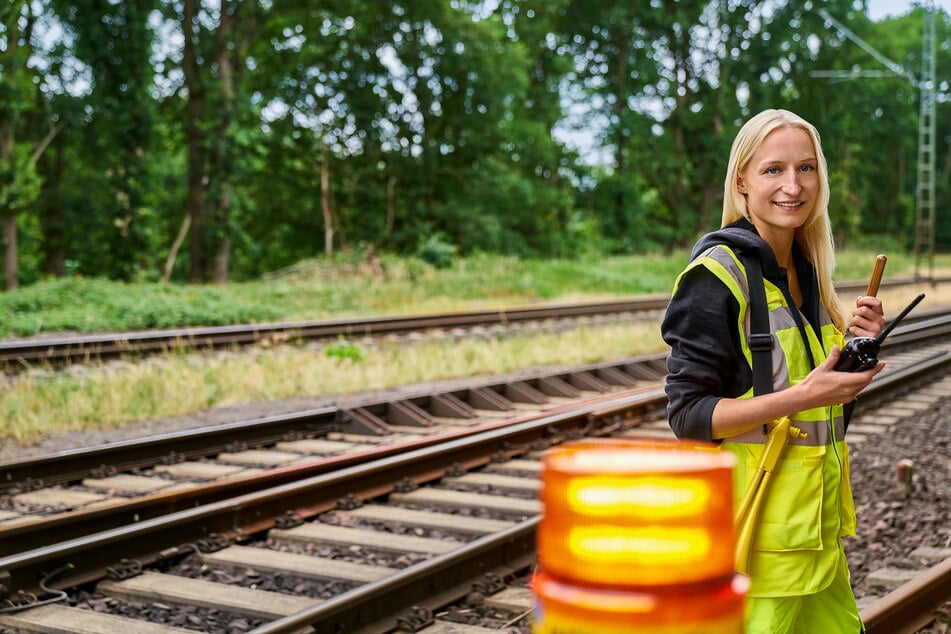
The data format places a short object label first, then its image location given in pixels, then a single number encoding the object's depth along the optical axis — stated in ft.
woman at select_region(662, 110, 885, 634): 13.51
